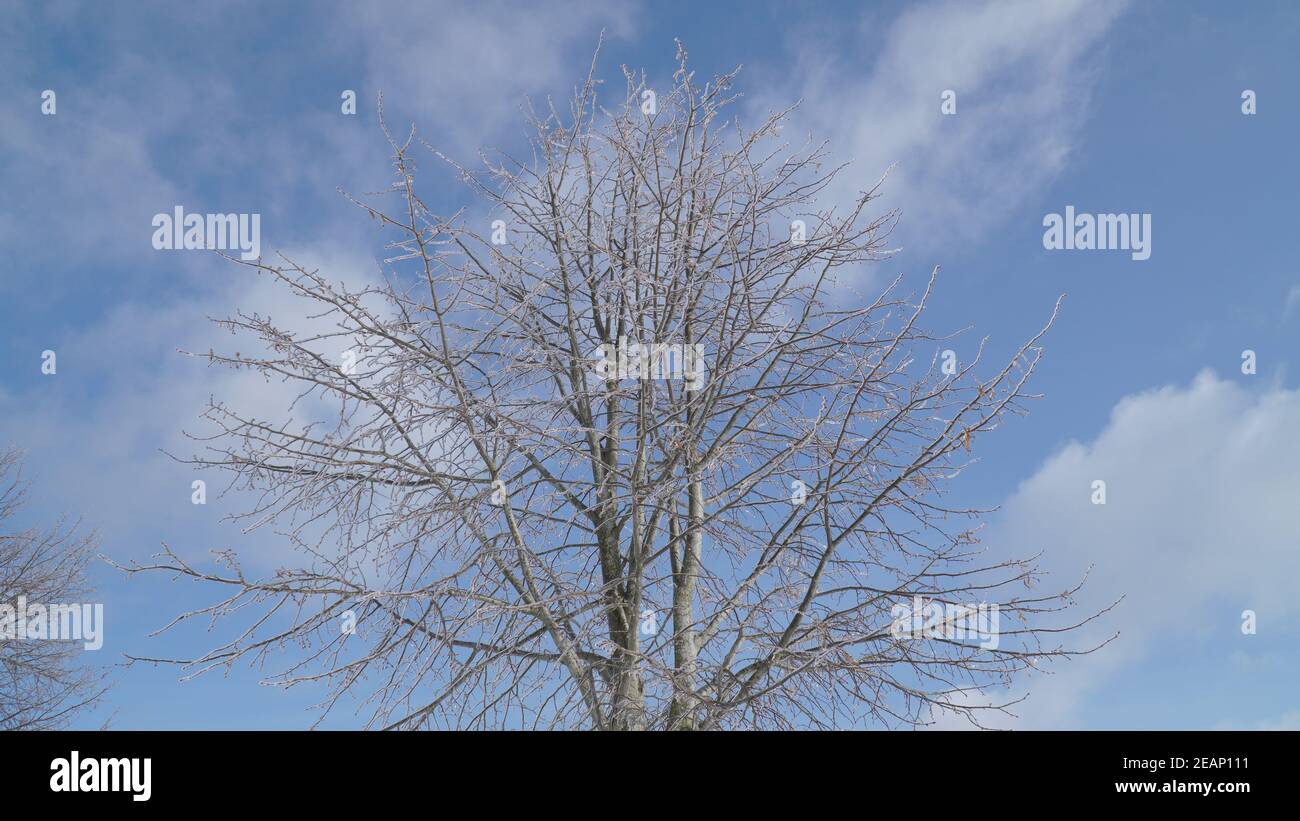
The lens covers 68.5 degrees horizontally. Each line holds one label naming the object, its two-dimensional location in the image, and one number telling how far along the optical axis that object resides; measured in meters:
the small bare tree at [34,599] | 12.41
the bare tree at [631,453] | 5.74
